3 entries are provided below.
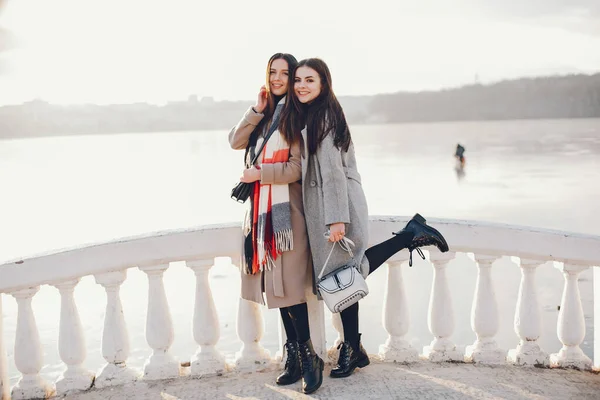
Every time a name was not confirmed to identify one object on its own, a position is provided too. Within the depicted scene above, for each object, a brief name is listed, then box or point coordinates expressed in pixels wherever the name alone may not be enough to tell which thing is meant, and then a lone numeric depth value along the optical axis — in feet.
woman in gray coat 8.72
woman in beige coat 8.89
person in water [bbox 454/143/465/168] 104.94
